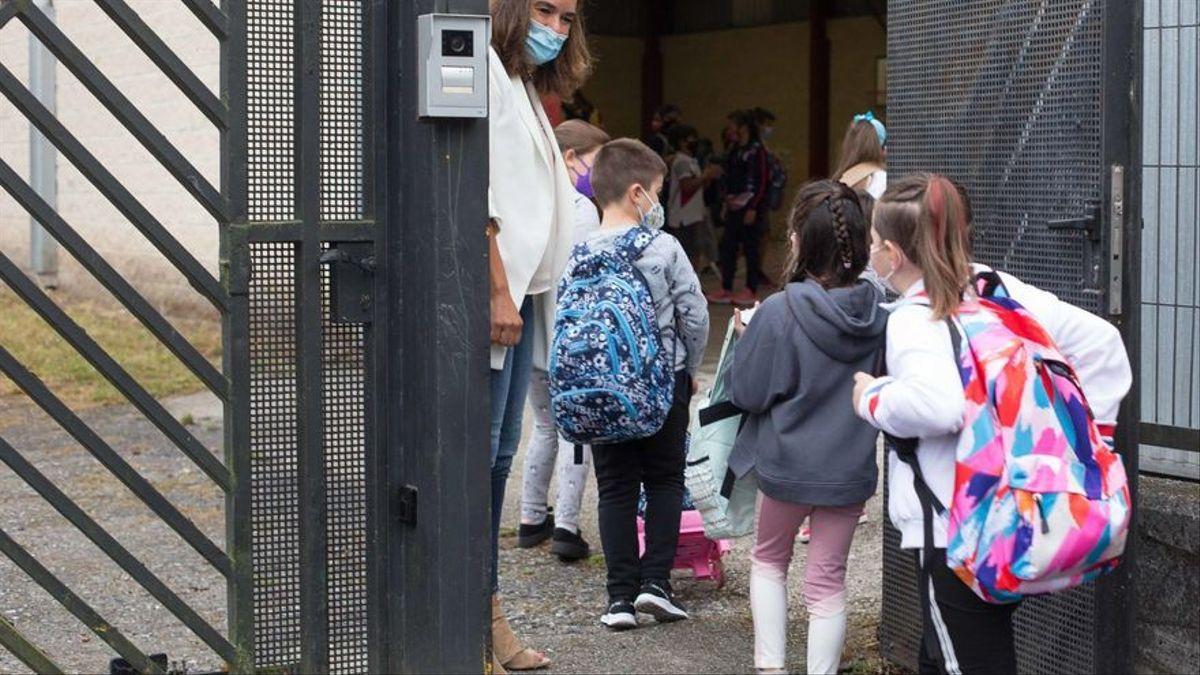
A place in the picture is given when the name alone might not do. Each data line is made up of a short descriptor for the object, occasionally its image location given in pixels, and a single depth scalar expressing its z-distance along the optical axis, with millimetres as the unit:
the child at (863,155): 7082
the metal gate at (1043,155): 4031
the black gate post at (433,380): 4125
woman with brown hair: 4512
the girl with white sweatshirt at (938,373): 3576
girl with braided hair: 4465
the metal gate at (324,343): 3947
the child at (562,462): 6359
